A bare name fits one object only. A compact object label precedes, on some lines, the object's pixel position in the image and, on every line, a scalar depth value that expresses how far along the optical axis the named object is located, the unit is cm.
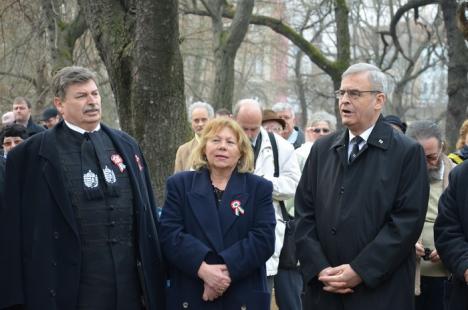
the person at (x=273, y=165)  632
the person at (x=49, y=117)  1134
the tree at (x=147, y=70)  782
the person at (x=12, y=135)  791
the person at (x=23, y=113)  1109
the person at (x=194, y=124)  711
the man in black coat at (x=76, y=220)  467
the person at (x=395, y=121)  649
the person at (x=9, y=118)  1127
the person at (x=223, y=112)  881
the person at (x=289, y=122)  947
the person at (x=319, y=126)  855
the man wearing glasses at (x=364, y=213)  460
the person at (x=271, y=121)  839
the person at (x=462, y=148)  662
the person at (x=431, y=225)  570
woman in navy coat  487
